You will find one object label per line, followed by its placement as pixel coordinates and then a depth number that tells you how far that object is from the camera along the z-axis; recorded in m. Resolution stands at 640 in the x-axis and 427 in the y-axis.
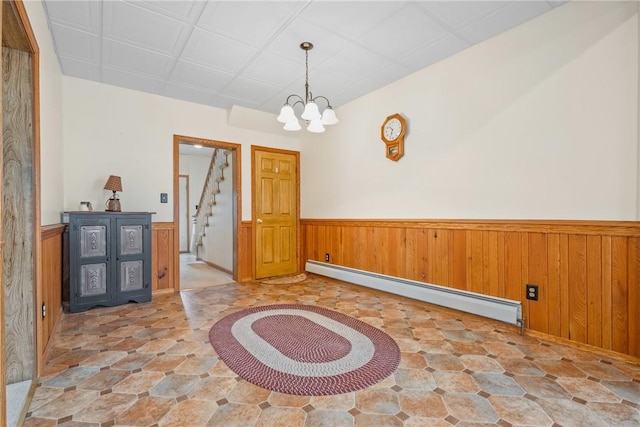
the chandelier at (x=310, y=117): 2.70
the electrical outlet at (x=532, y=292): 2.61
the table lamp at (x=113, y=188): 3.44
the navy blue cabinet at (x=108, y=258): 3.19
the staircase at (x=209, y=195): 5.65
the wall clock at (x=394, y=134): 3.64
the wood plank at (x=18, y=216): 1.83
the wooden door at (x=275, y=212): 4.92
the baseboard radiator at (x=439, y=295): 2.71
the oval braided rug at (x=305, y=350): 1.92
